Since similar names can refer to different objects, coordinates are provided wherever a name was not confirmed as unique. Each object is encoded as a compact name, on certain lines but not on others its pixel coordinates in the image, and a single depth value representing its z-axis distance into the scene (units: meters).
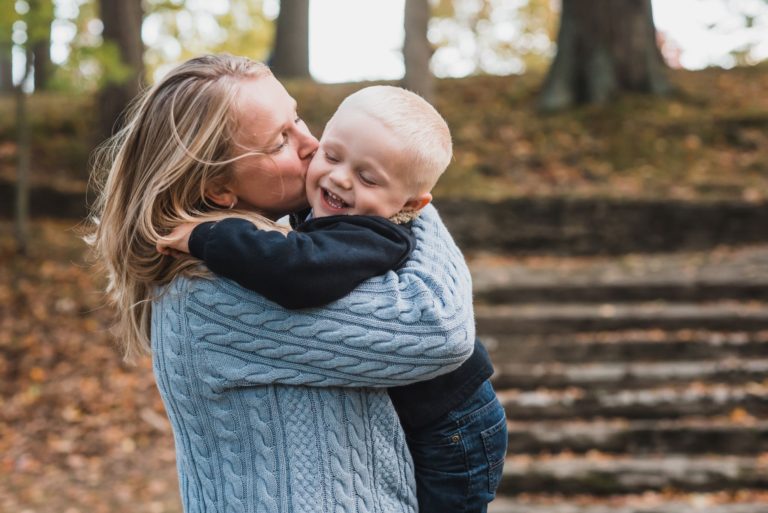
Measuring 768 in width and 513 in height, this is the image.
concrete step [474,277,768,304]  7.29
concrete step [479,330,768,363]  6.55
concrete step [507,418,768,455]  5.77
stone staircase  5.50
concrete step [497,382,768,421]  6.00
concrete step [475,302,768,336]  6.87
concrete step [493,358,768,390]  6.27
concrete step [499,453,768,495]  5.46
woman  1.68
